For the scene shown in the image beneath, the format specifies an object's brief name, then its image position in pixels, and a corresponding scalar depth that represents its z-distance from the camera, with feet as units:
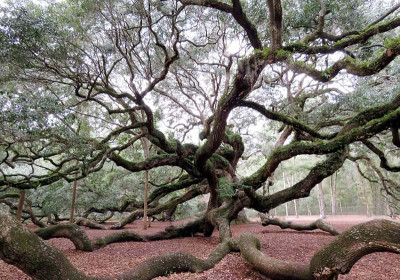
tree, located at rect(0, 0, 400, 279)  15.38
